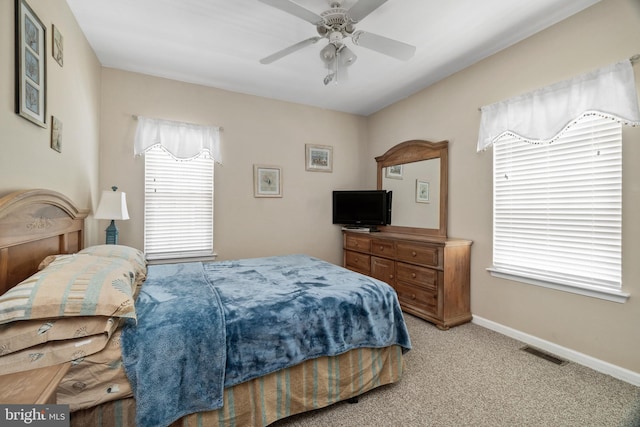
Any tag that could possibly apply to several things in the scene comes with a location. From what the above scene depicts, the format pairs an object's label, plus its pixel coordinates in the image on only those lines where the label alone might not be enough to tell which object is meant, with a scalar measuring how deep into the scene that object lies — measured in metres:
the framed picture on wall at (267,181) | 3.91
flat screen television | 3.95
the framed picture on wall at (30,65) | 1.49
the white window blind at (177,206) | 3.36
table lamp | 2.62
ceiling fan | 1.81
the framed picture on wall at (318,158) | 4.30
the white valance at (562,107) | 2.00
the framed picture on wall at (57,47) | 1.94
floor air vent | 2.29
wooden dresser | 2.91
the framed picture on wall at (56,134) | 1.91
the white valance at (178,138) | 3.24
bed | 1.17
